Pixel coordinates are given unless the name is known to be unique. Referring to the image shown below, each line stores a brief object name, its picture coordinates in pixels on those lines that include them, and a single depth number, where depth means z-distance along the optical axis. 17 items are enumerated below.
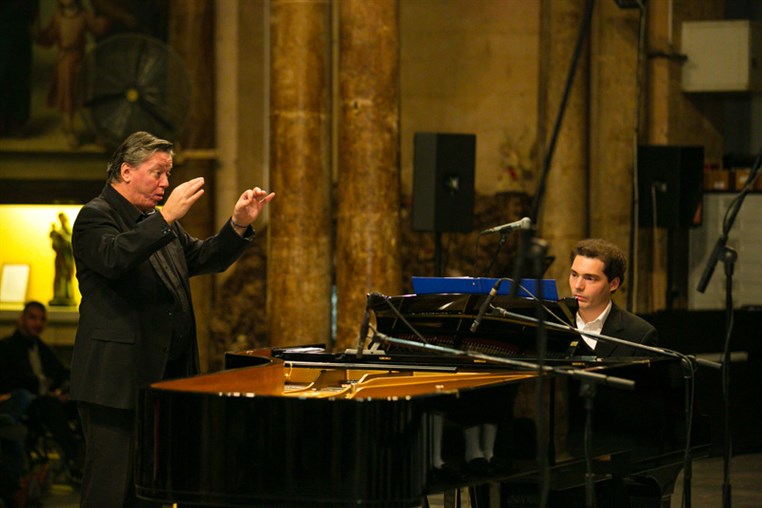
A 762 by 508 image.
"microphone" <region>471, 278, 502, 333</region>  9.05
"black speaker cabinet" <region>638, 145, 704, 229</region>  19.00
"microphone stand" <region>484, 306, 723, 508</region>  8.83
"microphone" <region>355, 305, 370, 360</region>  8.48
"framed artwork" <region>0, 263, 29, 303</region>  22.09
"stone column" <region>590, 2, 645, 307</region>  21.12
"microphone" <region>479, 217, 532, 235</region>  8.11
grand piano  7.79
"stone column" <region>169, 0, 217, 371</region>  21.55
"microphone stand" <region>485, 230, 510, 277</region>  9.35
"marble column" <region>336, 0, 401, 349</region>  17.45
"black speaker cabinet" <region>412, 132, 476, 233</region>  16.81
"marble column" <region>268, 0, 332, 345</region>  18.16
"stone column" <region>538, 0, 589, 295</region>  20.83
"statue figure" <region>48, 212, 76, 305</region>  22.06
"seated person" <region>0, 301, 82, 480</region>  15.95
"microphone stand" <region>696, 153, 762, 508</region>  8.57
